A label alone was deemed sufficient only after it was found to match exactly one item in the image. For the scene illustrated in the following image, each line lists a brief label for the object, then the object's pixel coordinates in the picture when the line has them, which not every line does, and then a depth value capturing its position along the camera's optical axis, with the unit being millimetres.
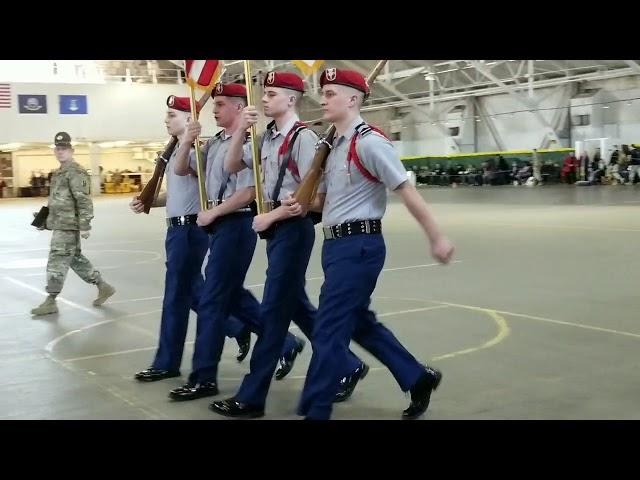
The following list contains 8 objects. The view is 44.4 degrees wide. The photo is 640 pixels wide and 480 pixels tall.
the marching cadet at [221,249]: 5301
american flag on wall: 43844
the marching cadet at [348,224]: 4355
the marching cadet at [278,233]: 4840
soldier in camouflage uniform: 8703
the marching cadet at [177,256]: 5801
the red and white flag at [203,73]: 5426
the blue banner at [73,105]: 45781
